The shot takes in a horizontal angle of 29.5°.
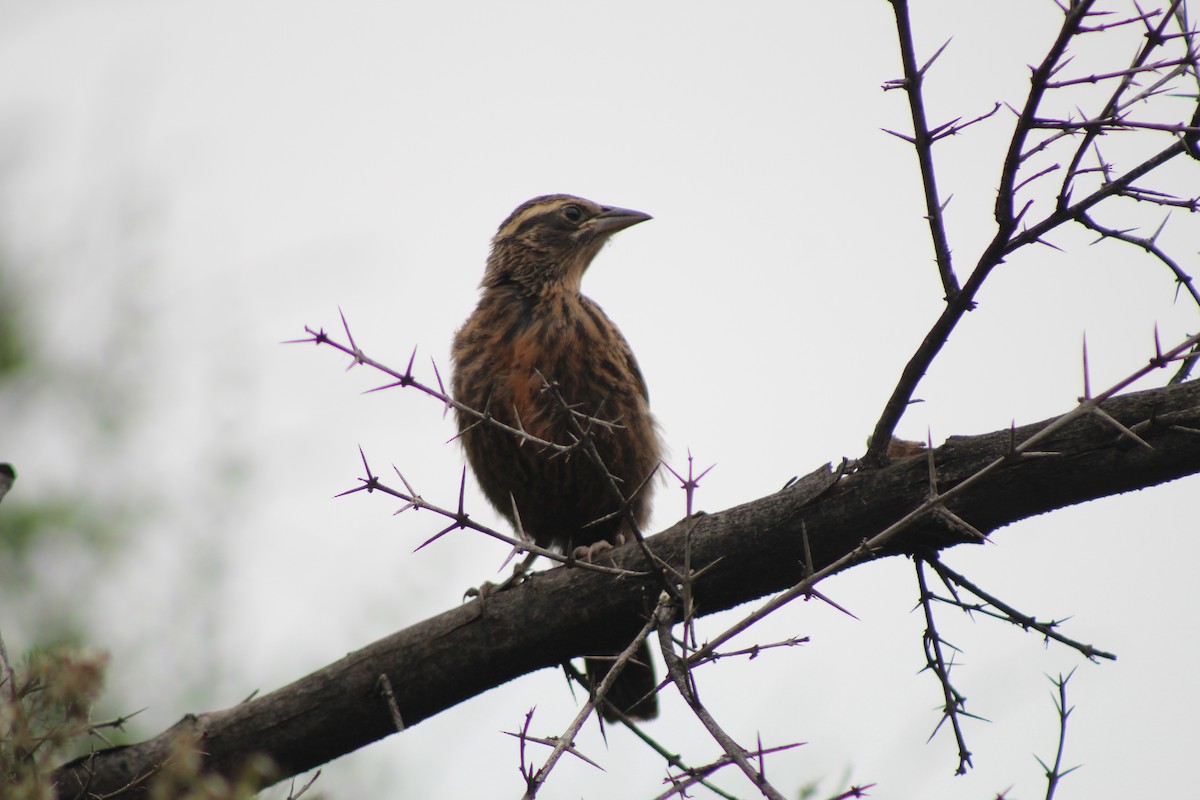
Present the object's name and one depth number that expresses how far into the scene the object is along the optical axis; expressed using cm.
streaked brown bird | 1043
